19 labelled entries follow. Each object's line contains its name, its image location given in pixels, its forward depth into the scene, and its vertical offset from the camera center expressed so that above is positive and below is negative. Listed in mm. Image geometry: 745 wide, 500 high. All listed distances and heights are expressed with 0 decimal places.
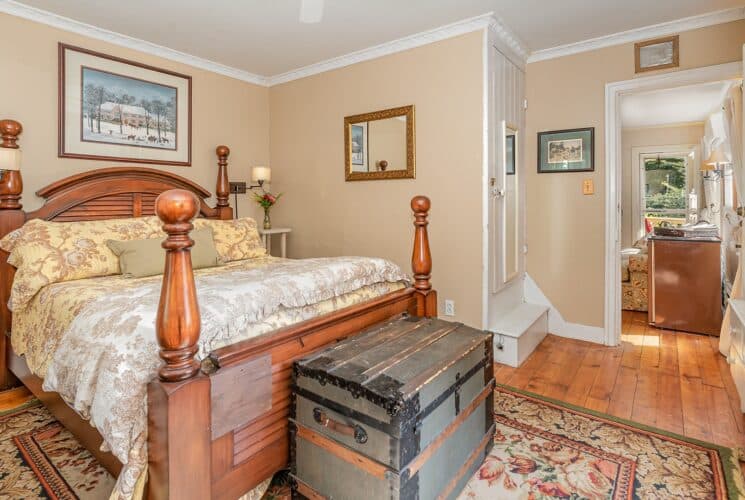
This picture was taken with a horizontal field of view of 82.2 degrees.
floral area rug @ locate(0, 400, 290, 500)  1688 -931
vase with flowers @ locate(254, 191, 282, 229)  4141 +478
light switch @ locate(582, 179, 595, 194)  3561 +533
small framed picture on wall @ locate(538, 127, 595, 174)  3551 +856
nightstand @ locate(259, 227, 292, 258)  4004 +149
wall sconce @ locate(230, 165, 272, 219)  4043 +689
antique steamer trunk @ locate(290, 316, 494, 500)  1354 -580
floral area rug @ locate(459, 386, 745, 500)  1701 -938
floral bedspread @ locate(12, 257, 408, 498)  1271 -262
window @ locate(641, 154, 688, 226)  7004 +1020
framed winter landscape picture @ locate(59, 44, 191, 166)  3057 +1106
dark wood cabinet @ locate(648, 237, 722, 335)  3727 -313
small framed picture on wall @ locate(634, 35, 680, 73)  3160 +1480
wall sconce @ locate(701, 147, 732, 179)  4475 +1006
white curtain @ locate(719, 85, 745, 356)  3032 +714
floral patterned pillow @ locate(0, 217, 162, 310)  2229 -4
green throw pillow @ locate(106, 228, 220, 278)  2447 -28
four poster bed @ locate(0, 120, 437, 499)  1200 -442
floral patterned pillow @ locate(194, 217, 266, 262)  3104 +96
